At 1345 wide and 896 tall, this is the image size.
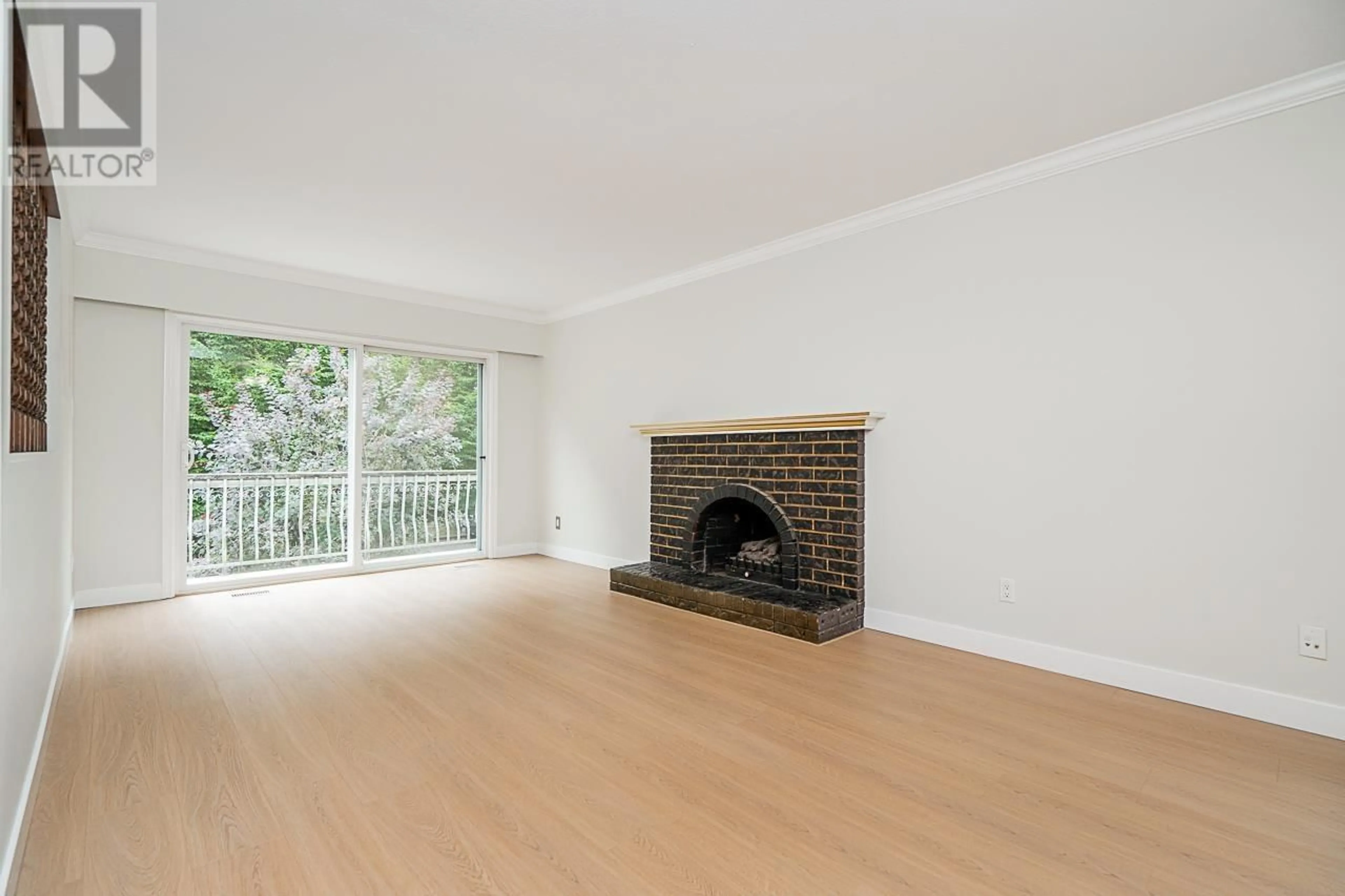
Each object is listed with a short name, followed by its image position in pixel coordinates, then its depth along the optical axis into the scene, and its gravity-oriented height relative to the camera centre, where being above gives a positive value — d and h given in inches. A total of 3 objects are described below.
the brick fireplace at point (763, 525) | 144.8 -22.0
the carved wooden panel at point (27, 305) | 63.3 +15.2
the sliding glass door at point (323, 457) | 188.9 -5.6
